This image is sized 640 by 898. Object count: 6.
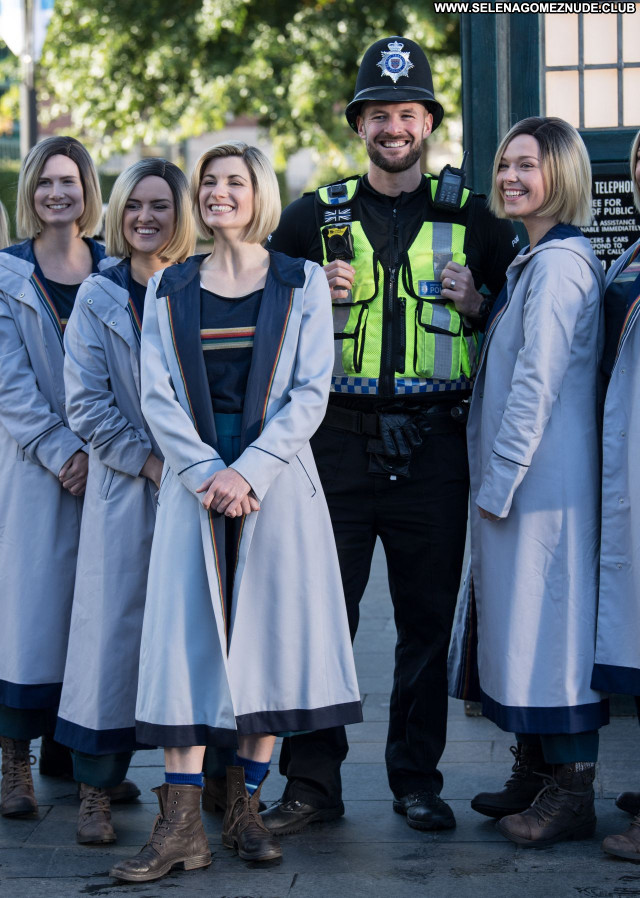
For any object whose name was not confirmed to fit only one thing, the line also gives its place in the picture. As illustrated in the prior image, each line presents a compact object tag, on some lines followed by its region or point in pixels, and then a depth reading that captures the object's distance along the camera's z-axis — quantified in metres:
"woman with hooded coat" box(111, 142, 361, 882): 7.85
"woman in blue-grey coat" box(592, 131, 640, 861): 7.91
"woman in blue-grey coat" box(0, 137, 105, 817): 9.02
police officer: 8.69
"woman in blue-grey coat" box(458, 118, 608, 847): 8.06
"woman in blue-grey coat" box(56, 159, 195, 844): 8.51
